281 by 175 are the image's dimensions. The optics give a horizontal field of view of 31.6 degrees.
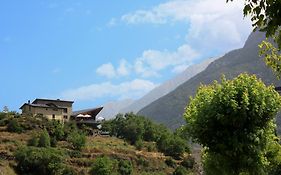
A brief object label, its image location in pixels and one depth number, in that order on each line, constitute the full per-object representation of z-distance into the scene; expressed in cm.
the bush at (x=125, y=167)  6919
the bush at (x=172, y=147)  8425
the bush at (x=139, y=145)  8250
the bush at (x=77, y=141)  7229
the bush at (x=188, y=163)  7981
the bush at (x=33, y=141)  6969
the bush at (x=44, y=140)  6995
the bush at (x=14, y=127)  7531
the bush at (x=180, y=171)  7142
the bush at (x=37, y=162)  6253
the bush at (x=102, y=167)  6280
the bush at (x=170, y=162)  7843
